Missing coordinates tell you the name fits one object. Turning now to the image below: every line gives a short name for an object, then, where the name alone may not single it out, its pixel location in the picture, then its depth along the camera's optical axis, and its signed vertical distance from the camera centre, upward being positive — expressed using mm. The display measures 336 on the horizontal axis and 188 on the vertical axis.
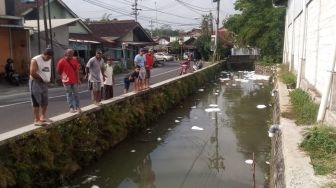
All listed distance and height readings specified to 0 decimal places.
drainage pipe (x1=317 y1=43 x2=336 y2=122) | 6416 -750
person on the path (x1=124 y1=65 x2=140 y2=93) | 13539 -945
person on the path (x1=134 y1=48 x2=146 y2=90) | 13576 -611
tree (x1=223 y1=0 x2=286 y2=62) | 36531 +2353
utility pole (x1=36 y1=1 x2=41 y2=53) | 21078 +602
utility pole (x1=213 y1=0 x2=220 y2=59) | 42706 +2935
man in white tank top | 7293 -610
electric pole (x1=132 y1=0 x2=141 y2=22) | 61031 +5893
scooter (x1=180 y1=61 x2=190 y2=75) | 26078 -1160
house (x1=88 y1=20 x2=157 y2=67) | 36531 +1250
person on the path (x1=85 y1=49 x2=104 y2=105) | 10367 -702
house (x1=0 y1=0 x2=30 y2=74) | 20812 +541
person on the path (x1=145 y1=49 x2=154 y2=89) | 14551 -534
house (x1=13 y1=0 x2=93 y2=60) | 23969 +1472
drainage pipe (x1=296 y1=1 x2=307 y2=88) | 11891 +236
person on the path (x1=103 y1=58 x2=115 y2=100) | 11695 -909
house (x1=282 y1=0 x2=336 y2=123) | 6520 -63
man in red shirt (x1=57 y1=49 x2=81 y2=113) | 8742 -591
